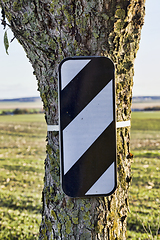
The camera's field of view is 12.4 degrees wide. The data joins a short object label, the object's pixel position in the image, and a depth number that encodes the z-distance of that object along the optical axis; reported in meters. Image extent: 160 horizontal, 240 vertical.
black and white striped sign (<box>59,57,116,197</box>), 2.56
